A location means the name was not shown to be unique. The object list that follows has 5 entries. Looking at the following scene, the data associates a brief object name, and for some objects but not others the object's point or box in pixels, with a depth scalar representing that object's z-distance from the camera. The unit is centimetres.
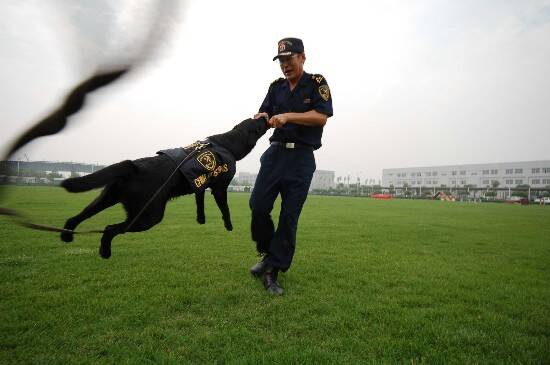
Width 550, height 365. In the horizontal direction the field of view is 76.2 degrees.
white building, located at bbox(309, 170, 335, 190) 13825
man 407
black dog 275
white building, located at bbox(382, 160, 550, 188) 9656
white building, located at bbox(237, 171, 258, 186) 14931
